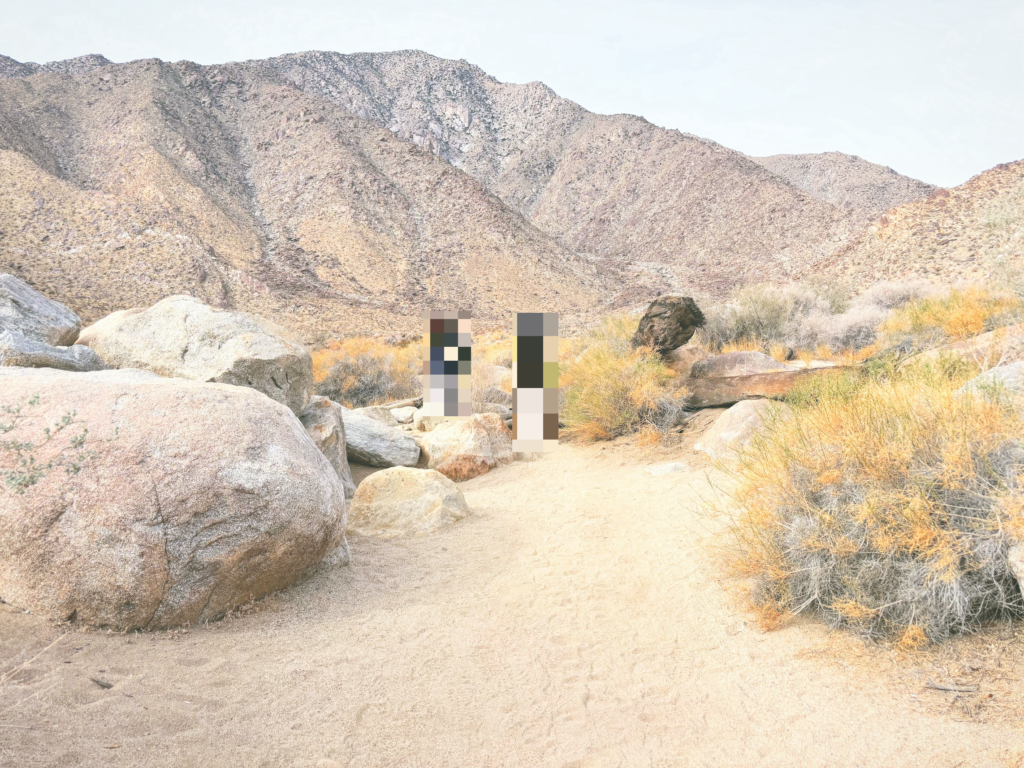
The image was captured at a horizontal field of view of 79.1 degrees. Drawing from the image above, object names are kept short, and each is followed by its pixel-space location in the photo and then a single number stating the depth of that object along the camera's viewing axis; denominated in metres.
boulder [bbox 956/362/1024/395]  3.73
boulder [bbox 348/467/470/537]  5.80
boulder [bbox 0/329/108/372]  5.36
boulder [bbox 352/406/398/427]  10.07
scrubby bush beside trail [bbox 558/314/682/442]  8.48
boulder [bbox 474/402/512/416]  10.73
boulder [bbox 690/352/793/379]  8.31
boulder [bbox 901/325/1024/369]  5.97
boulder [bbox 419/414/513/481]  8.34
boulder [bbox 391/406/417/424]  10.58
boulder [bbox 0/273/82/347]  6.00
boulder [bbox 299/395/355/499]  6.94
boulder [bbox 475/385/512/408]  11.48
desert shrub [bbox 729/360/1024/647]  3.14
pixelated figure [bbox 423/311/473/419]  9.00
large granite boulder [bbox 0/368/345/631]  3.20
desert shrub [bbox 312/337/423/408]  13.48
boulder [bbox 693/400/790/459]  6.70
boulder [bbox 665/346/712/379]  9.12
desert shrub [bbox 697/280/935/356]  11.71
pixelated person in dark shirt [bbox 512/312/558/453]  8.26
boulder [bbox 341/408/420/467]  8.20
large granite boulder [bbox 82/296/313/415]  6.56
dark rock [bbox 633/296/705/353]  9.10
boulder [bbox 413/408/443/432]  9.70
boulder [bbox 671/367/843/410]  7.70
